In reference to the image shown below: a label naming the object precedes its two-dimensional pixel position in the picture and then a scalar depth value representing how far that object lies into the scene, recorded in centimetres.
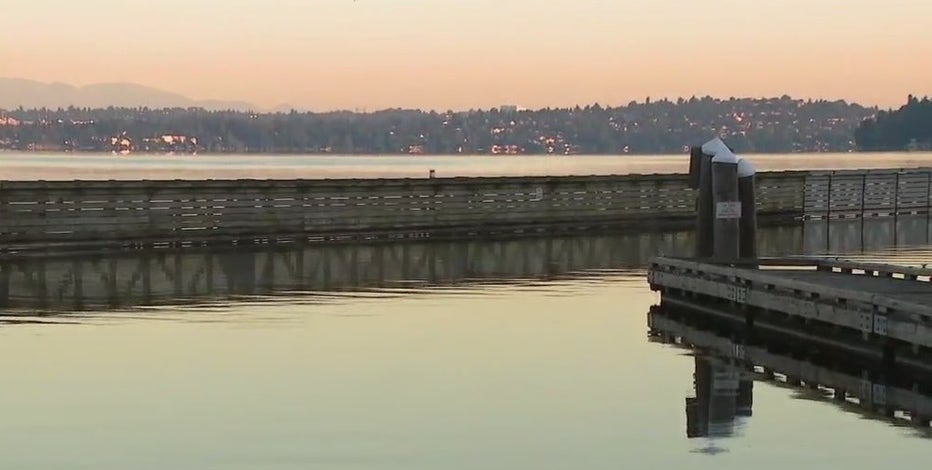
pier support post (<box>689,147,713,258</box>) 2562
